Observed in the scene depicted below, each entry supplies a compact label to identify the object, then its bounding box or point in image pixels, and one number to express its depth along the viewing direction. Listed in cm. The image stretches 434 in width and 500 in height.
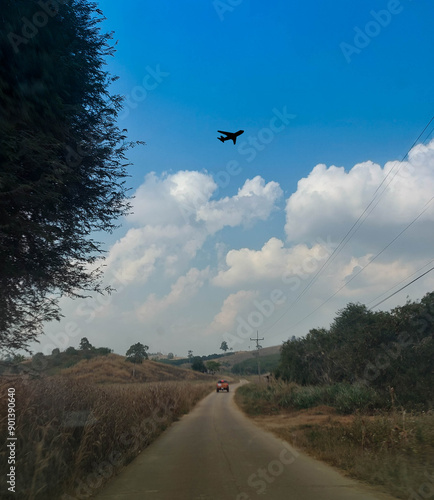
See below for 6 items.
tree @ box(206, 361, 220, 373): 13350
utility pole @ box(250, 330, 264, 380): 6590
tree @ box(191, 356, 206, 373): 11976
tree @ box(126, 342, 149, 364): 7264
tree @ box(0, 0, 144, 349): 568
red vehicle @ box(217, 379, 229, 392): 6081
